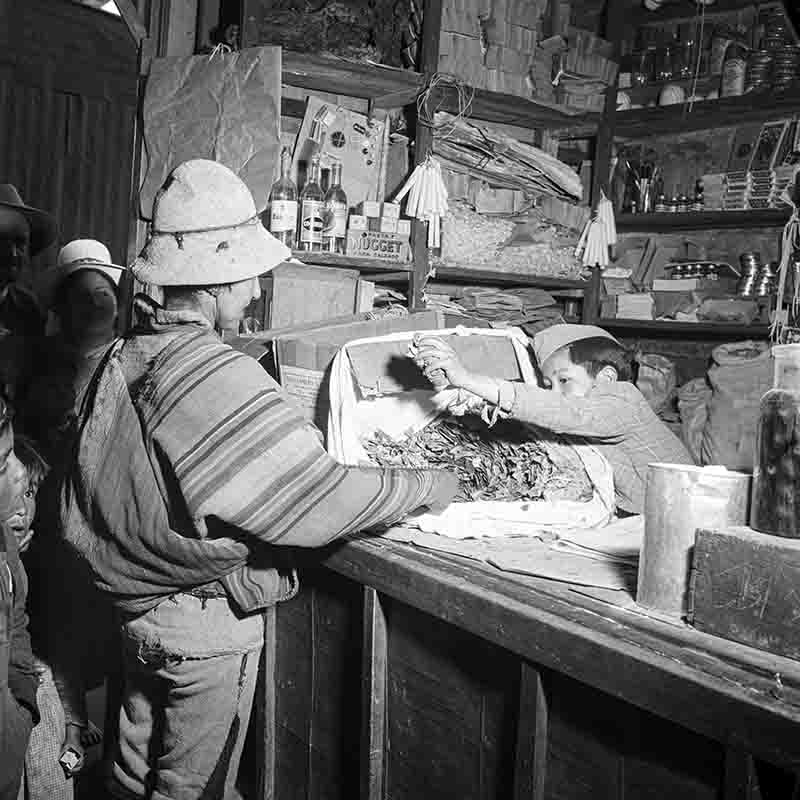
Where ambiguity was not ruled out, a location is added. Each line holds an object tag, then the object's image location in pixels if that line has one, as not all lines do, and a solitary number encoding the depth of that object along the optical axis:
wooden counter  1.21
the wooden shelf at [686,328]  4.58
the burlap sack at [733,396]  4.48
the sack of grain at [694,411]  4.65
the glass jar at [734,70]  4.61
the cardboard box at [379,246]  4.05
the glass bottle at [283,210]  3.79
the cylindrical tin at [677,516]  1.40
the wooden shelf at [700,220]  4.53
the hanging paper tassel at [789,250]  3.93
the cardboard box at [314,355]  2.51
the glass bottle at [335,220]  3.98
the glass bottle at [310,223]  3.90
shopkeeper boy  2.20
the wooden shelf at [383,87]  3.87
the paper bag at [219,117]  3.51
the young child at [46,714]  2.45
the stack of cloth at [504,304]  4.63
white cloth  2.06
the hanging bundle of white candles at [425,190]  4.18
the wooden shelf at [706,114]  4.40
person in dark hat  3.05
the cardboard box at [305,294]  3.90
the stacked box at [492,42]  4.32
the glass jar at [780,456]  1.28
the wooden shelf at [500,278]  4.41
